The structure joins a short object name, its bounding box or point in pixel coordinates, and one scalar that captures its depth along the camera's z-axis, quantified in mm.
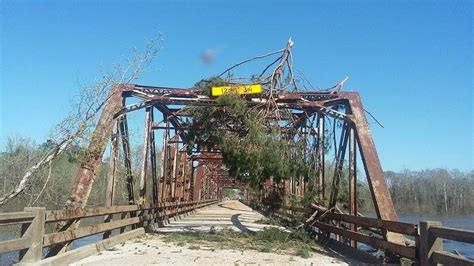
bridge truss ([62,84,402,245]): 11305
